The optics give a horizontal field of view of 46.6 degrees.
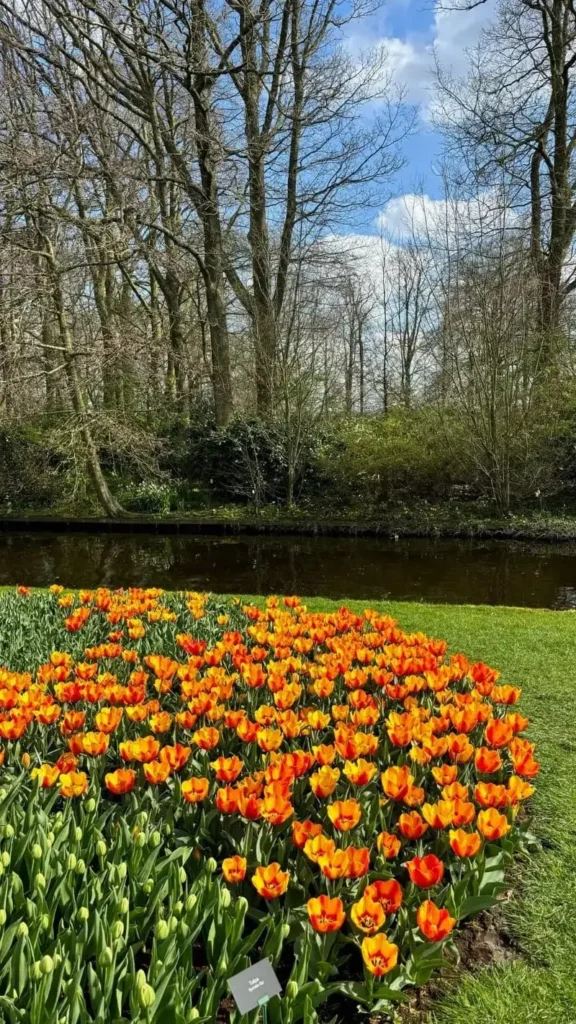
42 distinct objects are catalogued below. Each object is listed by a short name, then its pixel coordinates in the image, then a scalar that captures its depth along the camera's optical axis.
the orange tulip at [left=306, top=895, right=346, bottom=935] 1.52
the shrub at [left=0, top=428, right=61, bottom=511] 16.31
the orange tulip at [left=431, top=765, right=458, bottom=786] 2.17
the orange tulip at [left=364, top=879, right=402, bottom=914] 1.64
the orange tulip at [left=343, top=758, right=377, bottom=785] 2.14
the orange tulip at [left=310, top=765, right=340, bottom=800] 2.10
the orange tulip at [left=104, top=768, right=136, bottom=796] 2.10
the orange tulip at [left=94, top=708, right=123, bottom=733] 2.54
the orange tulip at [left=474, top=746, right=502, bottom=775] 2.22
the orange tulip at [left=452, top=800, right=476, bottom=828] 1.94
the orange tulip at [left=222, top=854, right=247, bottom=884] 1.74
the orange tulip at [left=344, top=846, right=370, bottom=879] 1.72
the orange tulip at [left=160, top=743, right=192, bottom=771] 2.25
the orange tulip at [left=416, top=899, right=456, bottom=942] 1.54
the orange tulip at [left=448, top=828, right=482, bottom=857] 1.79
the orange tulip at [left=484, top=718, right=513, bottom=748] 2.42
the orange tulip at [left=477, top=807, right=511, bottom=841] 1.89
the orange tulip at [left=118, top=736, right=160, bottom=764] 2.26
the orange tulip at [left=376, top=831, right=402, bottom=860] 1.87
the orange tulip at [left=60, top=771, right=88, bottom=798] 2.08
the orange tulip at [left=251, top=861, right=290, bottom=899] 1.67
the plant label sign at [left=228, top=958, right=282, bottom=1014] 1.26
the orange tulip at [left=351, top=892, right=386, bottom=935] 1.55
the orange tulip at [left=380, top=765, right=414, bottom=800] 2.07
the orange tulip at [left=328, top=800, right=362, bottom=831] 1.91
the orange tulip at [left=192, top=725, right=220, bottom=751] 2.36
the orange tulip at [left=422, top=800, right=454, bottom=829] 1.93
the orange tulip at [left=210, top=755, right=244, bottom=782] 2.11
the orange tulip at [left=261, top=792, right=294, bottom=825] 1.94
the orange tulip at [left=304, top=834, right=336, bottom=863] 1.75
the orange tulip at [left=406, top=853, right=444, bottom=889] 1.67
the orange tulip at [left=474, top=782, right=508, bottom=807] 2.00
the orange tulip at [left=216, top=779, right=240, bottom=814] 1.96
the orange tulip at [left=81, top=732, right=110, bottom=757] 2.31
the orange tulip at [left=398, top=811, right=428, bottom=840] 1.90
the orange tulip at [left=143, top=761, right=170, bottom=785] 2.15
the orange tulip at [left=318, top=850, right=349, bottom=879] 1.71
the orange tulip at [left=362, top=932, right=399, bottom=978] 1.51
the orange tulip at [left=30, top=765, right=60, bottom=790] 2.13
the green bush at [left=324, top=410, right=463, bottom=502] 14.45
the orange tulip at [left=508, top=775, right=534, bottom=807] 2.10
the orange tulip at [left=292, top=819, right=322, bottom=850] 1.83
